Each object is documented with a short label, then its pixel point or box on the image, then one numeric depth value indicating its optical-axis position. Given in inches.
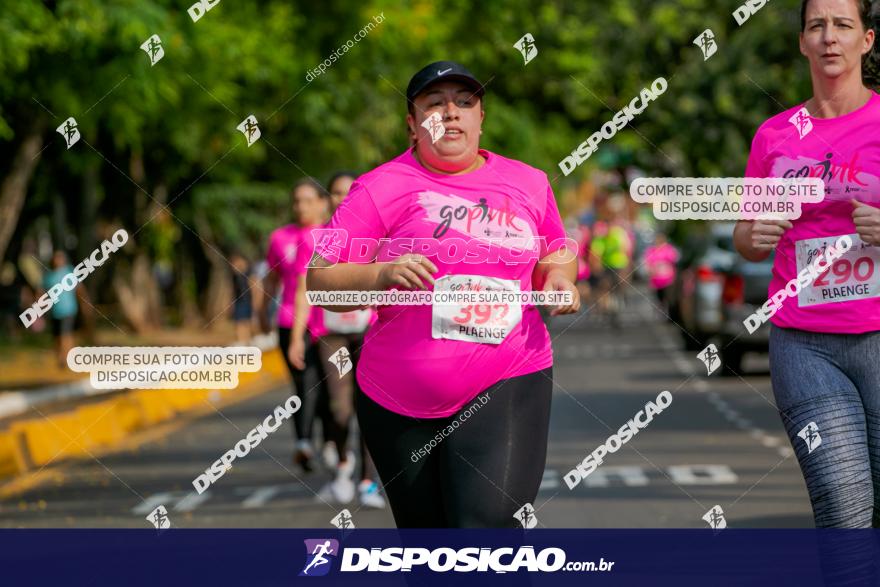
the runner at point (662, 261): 1568.7
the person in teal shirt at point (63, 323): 1076.5
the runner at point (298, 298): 460.1
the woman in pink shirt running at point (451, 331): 211.6
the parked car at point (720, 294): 862.5
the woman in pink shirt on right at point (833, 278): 212.1
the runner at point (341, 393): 436.1
